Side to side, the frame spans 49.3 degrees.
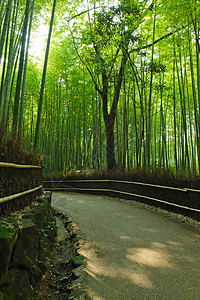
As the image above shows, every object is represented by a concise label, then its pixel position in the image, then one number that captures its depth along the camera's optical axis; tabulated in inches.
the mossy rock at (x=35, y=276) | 66.5
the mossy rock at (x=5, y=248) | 49.1
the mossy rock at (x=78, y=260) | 81.6
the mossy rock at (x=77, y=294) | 60.1
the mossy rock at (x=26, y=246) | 61.2
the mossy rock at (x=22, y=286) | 55.1
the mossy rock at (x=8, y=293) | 49.9
